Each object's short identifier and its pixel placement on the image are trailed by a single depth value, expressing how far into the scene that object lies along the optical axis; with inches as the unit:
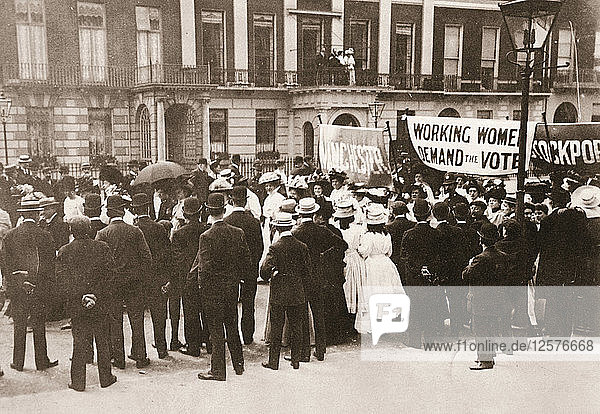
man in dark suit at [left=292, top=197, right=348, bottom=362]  264.8
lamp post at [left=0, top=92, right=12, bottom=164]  539.7
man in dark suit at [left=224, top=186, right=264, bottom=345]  286.5
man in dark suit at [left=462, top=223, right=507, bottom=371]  244.8
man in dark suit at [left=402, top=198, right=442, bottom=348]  267.6
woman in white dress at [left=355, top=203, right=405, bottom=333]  272.8
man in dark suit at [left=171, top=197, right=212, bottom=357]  269.1
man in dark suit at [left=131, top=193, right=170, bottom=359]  270.7
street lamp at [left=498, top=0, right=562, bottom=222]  264.8
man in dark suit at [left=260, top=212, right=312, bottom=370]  246.7
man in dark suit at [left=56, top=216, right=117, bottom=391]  229.5
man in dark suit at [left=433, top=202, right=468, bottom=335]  268.2
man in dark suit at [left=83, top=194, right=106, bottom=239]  254.5
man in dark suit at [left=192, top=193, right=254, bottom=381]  239.3
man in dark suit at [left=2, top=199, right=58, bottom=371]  244.8
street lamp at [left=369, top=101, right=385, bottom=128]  732.0
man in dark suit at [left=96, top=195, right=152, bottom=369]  249.8
